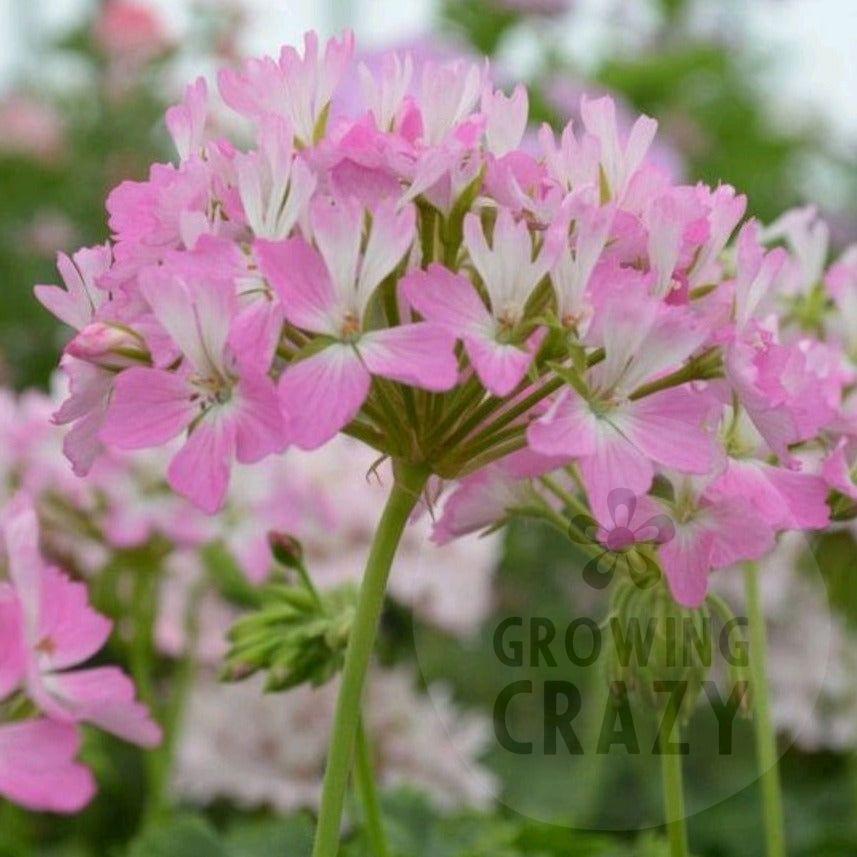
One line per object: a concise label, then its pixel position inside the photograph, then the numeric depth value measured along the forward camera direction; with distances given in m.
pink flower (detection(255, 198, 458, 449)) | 0.69
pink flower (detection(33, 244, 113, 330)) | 0.73
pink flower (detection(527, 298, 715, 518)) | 0.70
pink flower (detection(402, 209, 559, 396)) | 0.69
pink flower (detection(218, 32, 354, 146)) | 0.73
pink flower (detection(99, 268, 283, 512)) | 0.70
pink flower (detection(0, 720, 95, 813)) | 0.69
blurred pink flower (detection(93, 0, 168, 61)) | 3.02
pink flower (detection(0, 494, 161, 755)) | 0.71
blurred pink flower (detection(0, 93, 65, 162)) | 2.82
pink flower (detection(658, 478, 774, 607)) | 0.72
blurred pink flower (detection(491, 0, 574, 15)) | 3.10
